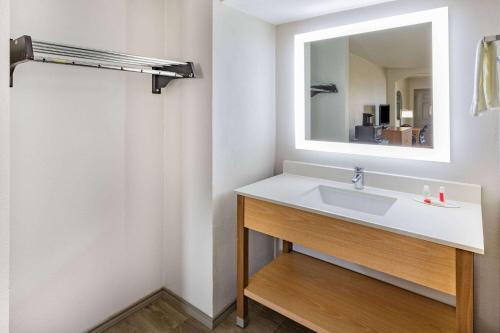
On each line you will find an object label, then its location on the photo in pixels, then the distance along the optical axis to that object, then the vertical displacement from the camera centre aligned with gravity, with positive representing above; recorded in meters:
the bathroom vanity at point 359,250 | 1.12 -0.36
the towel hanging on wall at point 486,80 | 1.19 +0.35
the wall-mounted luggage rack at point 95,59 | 1.11 +0.52
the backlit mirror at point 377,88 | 1.59 +0.50
